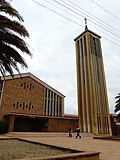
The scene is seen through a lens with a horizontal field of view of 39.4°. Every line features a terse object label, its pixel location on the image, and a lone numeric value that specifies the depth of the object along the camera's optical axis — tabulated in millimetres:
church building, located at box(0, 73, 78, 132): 30094
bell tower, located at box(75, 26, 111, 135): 30562
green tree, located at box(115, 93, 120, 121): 25106
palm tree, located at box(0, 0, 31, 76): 6910
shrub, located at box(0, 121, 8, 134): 25228
